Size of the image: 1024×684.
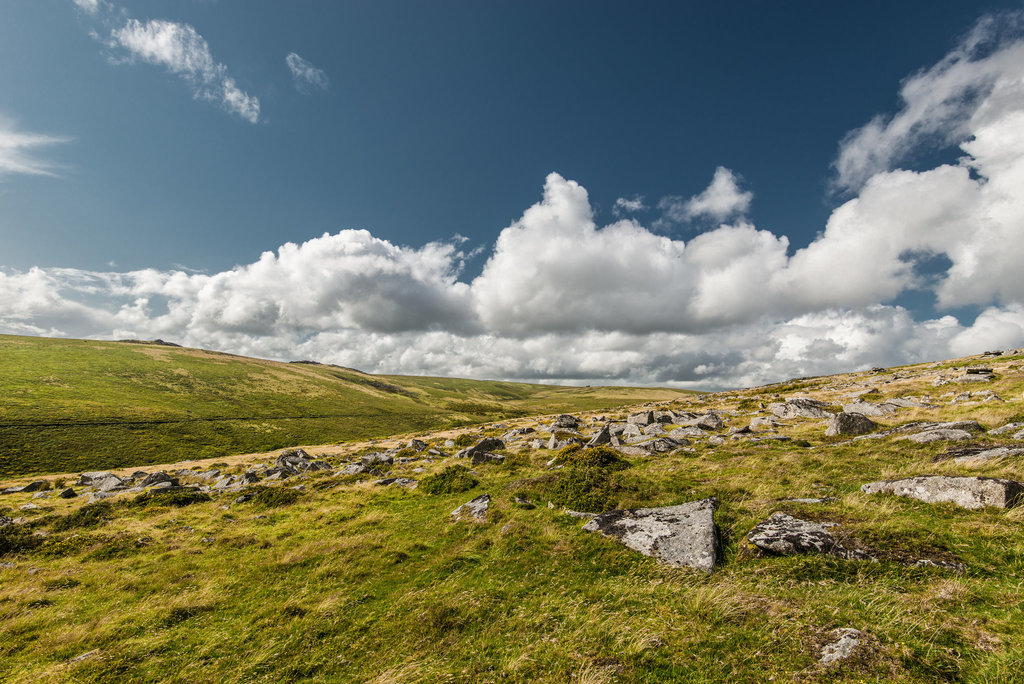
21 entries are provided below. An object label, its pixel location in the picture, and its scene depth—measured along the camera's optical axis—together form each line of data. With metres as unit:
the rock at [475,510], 16.82
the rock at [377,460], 39.72
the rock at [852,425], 26.39
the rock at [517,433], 50.32
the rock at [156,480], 38.20
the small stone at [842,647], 6.26
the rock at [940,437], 18.86
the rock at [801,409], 38.59
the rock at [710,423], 37.47
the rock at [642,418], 45.71
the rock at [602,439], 33.87
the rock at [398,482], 26.88
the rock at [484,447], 34.58
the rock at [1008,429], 18.50
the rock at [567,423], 51.86
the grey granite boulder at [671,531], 10.71
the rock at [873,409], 32.40
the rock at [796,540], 9.73
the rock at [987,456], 14.23
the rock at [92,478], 44.71
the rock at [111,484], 39.72
